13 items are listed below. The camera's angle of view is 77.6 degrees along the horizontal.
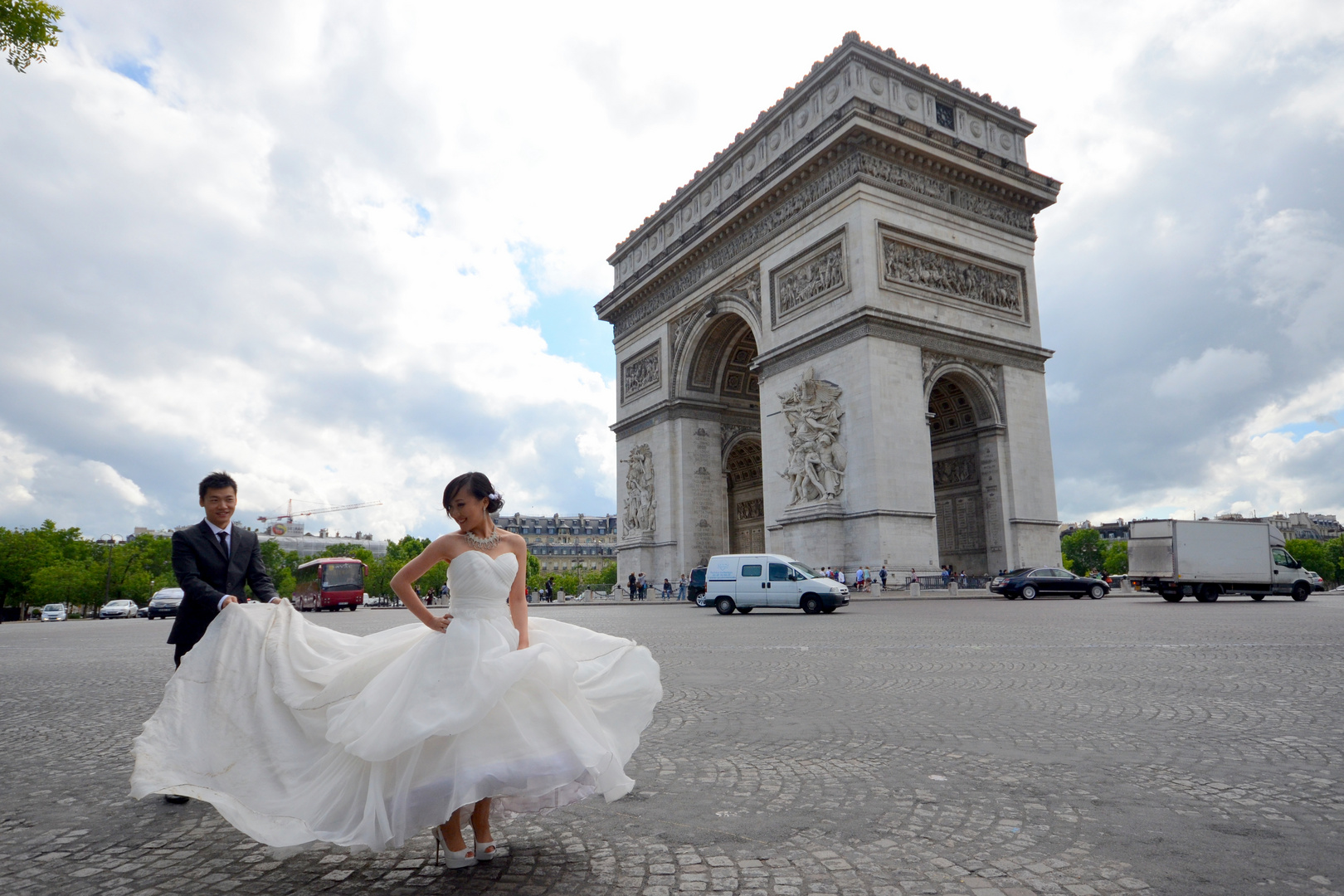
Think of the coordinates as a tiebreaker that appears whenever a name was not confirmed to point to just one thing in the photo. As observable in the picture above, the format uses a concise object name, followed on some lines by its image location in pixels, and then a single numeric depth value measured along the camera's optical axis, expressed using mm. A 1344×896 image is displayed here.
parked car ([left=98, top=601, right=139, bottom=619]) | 43250
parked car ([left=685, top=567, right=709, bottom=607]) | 27281
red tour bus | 40438
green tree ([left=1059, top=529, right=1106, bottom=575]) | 99562
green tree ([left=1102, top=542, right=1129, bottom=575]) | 97450
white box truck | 22812
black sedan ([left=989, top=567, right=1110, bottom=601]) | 24250
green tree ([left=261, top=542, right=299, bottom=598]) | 100438
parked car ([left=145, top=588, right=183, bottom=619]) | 36688
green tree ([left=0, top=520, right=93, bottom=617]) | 54812
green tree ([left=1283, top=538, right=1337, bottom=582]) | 87875
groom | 4344
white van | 19547
